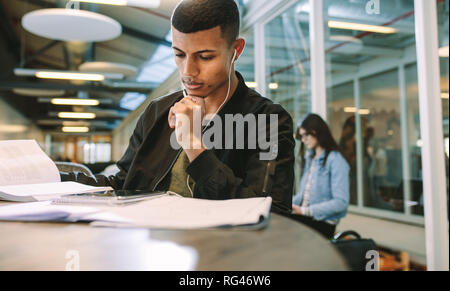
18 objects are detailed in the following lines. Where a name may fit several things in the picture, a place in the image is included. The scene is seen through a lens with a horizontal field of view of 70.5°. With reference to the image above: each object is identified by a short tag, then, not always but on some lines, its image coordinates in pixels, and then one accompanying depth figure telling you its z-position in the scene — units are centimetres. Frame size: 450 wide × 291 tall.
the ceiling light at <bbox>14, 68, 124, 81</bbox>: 601
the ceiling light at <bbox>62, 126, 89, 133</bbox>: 897
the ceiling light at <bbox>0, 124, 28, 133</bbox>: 843
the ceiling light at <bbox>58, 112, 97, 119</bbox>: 923
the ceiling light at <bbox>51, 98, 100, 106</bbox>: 909
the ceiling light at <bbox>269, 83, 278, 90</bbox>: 489
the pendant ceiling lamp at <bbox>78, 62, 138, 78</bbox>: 468
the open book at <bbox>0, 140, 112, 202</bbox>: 75
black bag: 112
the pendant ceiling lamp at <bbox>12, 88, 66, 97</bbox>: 671
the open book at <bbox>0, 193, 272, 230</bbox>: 43
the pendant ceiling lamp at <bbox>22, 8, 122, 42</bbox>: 275
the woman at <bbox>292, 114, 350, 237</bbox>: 256
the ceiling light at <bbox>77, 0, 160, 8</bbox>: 329
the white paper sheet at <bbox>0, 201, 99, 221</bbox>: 48
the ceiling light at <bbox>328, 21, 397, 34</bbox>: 393
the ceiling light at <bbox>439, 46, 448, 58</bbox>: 286
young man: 88
